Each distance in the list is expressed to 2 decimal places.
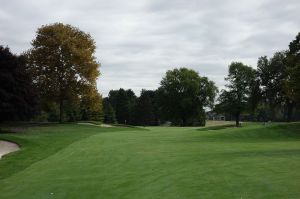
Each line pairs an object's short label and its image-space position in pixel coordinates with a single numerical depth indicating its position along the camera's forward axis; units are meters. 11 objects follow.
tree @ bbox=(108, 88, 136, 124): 103.36
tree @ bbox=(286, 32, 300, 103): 27.89
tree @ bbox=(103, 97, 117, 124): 88.78
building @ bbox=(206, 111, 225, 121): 136.04
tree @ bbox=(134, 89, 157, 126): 99.76
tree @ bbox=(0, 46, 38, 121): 34.04
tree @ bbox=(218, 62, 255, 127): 72.81
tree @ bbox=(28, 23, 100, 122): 46.19
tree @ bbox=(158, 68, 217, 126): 94.18
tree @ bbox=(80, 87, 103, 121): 47.85
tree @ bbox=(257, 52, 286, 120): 66.26
